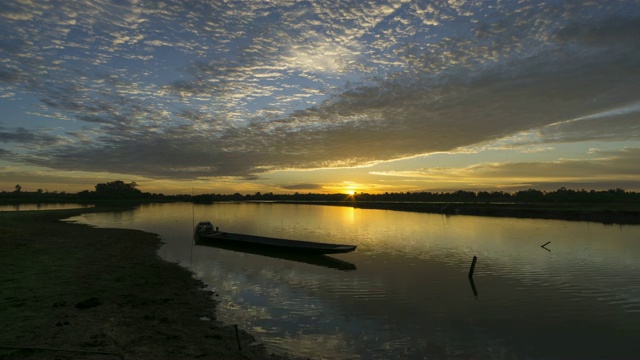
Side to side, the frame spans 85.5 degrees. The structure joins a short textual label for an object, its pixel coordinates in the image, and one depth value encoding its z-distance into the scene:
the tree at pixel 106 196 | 195.96
